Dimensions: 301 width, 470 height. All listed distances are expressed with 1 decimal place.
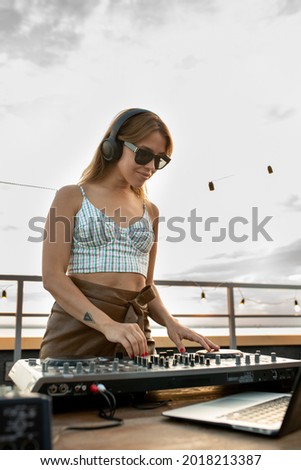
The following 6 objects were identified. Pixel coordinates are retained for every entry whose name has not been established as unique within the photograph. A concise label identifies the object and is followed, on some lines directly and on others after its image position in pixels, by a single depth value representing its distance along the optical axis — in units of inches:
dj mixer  28.7
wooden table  21.3
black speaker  14.6
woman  48.7
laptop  22.6
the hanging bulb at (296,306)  171.2
